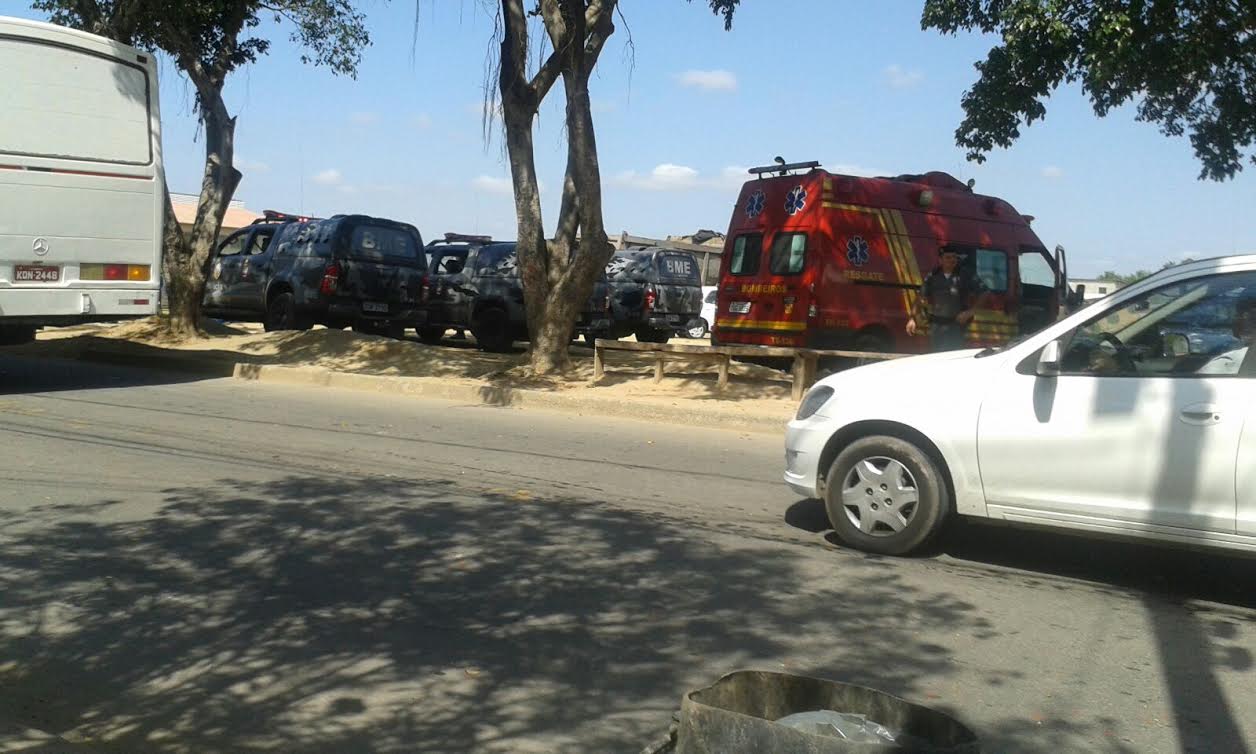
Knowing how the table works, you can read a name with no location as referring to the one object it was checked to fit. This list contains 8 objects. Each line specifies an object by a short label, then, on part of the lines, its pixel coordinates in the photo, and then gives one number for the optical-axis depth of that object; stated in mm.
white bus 12578
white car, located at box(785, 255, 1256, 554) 5906
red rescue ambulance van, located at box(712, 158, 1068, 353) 15180
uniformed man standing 13047
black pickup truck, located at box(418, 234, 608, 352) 20094
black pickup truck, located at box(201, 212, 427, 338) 19500
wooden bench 13320
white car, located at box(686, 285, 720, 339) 27669
